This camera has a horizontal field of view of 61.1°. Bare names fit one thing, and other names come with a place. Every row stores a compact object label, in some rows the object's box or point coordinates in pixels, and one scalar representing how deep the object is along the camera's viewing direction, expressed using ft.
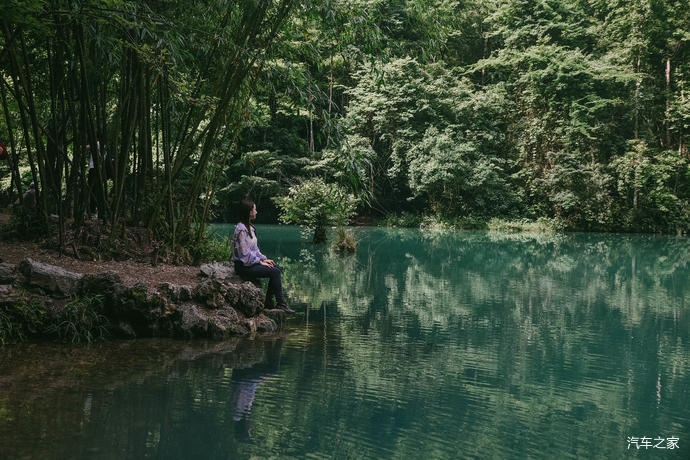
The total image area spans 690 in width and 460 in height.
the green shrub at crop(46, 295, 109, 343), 14.99
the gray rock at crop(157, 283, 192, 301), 16.53
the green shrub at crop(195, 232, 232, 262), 22.52
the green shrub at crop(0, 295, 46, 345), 14.47
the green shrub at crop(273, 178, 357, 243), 49.98
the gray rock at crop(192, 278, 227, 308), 17.08
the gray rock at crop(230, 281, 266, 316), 17.66
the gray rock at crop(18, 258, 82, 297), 15.55
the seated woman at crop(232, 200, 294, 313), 19.00
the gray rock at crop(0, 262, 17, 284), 15.33
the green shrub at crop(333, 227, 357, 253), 46.24
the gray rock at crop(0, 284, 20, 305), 14.70
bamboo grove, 16.71
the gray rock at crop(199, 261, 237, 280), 18.97
